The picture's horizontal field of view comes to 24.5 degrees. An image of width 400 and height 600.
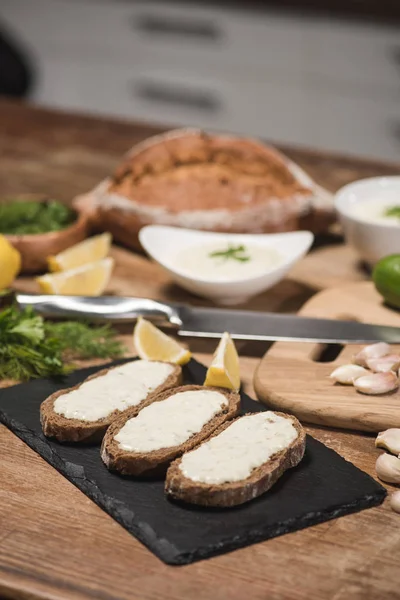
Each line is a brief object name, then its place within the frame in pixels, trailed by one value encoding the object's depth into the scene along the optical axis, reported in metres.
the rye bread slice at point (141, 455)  1.64
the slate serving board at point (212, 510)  1.50
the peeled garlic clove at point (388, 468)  1.66
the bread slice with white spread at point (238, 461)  1.56
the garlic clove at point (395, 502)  1.59
